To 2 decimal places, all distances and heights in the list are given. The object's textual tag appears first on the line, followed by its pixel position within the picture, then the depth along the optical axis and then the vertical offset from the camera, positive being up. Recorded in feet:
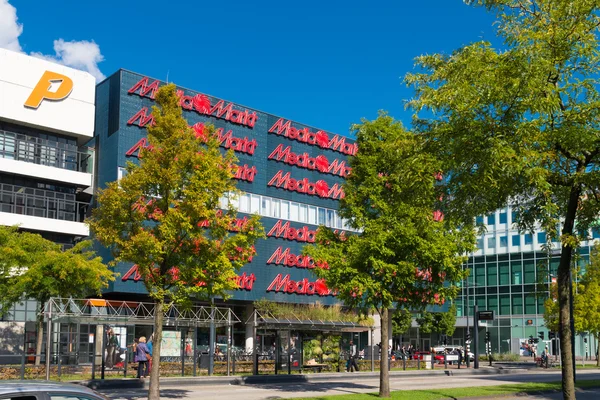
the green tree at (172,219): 62.08 +6.77
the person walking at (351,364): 135.85 -12.81
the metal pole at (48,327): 88.32 -4.17
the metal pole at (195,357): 106.73 -9.16
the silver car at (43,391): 22.67 -3.13
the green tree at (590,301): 173.17 -0.65
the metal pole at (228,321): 111.34 -3.95
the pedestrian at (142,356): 94.49 -7.99
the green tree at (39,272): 110.11 +3.72
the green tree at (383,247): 77.15 +5.55
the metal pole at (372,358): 138.41 -12.13
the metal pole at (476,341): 158.32 -9.86
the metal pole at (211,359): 111.39 -9.98
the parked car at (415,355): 196.89 -16.19
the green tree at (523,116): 42.86 +11.32
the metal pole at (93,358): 91.67 -8.17
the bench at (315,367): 126.31 -12.46
